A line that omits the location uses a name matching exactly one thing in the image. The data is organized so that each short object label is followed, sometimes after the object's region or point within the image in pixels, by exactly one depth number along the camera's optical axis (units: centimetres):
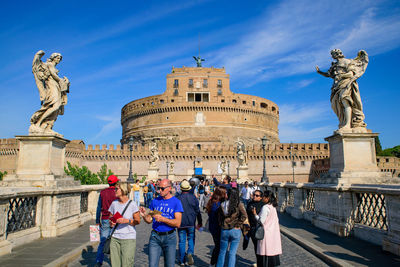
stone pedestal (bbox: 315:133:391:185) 660
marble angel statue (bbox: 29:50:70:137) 694
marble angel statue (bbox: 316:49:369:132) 695
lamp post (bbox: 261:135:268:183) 1739
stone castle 4778
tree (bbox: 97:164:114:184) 3428
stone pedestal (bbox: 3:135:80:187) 673
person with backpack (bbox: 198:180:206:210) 1371
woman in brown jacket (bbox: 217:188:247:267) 428
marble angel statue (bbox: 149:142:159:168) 2409
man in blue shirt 380
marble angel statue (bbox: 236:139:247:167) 2084
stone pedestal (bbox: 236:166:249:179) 2059
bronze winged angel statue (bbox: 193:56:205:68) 7137
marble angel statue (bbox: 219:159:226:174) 4119
